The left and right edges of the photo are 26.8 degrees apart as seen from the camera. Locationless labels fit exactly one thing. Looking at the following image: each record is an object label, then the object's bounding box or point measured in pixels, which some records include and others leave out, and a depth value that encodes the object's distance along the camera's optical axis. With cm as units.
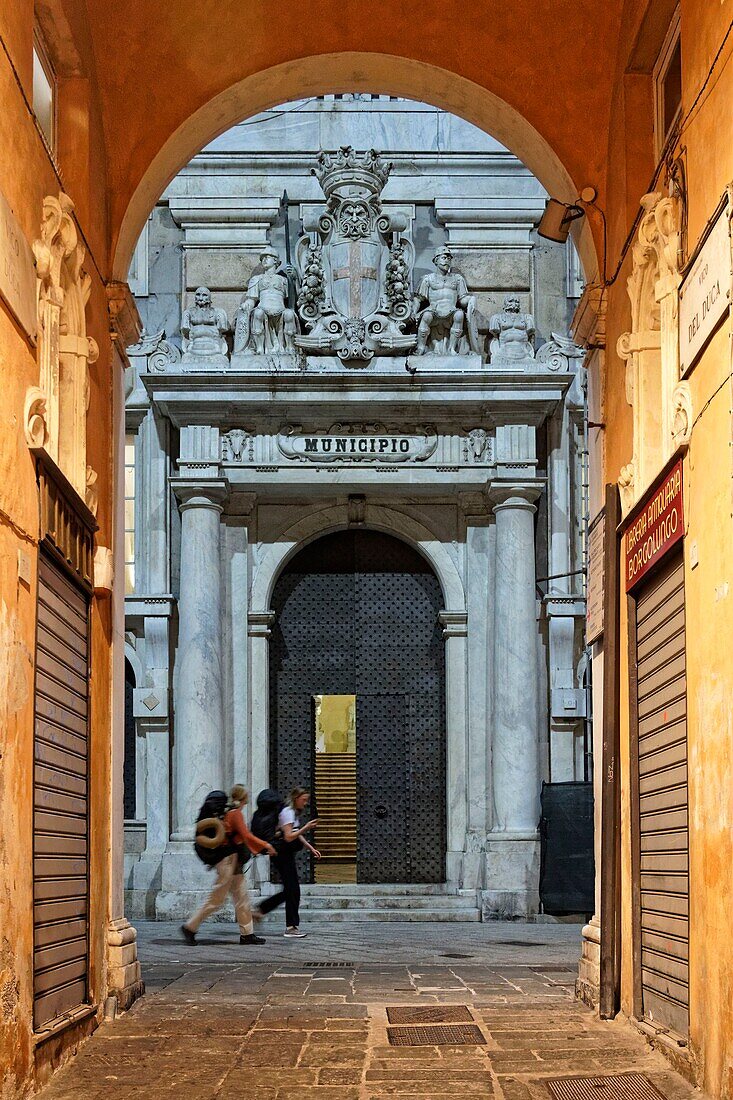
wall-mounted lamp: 948
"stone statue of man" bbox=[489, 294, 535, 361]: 1705
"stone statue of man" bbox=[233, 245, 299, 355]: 1709
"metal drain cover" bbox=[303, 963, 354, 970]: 1083
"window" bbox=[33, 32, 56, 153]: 828
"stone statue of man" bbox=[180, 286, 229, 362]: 1698
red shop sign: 679
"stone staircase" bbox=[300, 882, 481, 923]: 1625
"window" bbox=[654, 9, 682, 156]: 825
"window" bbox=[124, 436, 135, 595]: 1756
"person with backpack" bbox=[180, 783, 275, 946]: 1259
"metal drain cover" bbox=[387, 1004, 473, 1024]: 806
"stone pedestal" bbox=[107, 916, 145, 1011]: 868
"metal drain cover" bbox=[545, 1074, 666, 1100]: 612
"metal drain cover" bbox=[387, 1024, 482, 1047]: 742
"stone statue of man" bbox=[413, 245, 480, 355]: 1711
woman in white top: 1359
